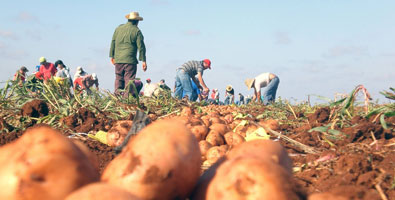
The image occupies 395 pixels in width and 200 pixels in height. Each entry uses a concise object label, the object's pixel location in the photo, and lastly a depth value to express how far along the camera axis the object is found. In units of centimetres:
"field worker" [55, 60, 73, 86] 1389
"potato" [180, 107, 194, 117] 573
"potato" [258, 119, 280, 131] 446
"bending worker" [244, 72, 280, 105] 1583
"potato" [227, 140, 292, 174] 164
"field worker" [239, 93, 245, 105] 2940
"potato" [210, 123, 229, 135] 412
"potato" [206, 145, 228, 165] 339
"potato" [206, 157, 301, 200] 130
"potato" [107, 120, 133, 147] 379
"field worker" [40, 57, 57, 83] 1205
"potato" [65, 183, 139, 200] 118
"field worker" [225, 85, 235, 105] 2273
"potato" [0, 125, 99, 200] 132
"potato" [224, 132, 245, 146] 393
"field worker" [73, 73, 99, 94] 1315
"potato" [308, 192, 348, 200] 142
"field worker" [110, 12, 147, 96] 979
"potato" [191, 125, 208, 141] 400
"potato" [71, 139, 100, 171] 158
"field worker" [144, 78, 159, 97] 1532
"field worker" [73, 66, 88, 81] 1533
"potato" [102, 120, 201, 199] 139
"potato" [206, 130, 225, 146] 392
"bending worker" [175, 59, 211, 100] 1262
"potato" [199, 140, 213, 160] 360
